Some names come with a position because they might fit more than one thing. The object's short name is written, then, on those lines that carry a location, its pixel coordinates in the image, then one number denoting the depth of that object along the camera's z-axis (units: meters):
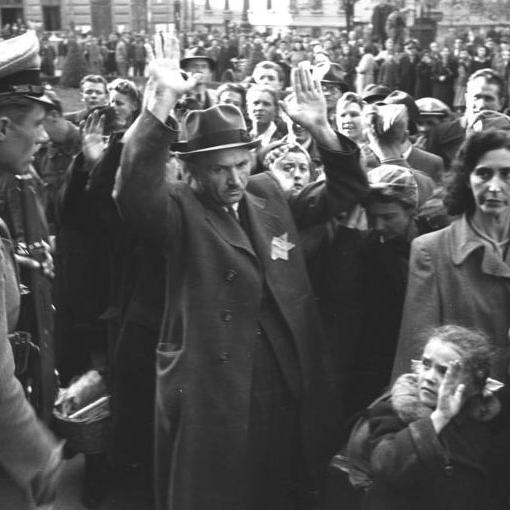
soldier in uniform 2.22
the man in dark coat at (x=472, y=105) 6.32
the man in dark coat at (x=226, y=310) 3.12
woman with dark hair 3.09
